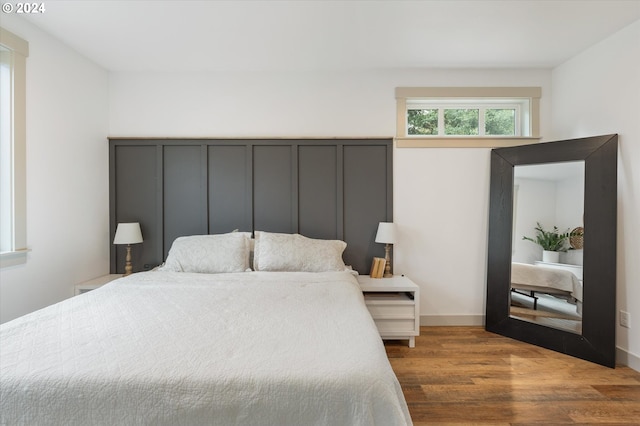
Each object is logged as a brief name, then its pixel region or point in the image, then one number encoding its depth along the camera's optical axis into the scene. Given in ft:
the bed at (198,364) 3.50
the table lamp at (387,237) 10.09
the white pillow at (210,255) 9.09
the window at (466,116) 10.77
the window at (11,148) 7.54
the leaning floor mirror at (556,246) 8.25
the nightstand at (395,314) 9.14
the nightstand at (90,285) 9.39
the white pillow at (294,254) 9.16
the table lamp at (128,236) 10.02
